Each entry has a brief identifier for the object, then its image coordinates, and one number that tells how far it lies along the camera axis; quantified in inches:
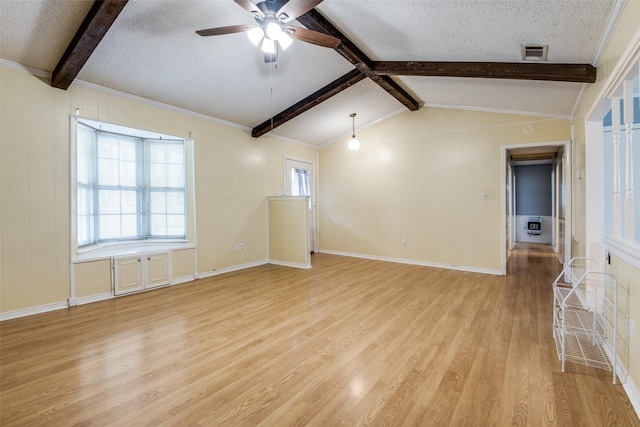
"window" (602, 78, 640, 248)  81.6
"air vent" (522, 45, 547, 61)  114.2
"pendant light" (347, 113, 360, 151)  220.7
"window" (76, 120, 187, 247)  162.6
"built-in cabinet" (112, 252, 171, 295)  154.5
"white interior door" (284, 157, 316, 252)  260.2
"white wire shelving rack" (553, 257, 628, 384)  82.4
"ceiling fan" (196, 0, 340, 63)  88.3
